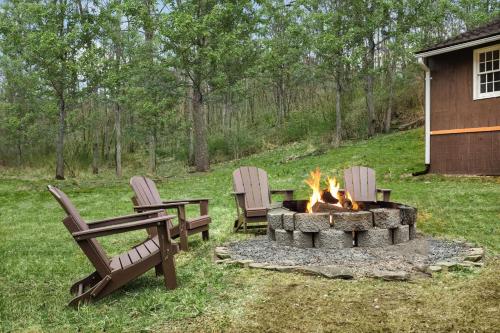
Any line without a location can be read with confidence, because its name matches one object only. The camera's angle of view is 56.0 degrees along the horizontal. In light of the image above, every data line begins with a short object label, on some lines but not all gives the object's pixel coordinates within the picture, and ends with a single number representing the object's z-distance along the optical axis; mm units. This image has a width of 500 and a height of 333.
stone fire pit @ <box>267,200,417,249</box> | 5078
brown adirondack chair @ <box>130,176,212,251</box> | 5253
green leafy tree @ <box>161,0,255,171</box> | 17766
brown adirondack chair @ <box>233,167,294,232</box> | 6520
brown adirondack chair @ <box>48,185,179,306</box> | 3557
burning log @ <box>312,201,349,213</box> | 5447
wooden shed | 11398
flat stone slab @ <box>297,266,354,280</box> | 4090
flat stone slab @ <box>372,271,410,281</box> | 3988
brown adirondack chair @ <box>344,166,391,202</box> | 6750
